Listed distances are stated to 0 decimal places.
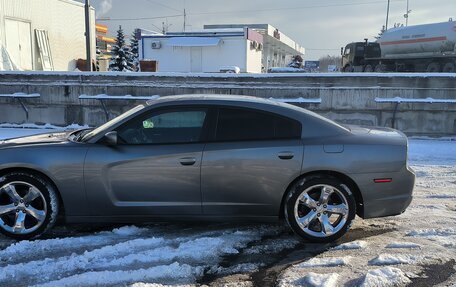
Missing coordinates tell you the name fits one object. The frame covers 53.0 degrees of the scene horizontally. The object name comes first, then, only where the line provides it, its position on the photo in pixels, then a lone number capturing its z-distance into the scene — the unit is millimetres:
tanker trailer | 27591
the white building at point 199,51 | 39406
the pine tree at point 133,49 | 61994
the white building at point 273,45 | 64375
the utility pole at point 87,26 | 19797
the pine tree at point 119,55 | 51469
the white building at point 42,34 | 24875
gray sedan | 4531
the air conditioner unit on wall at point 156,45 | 39253
